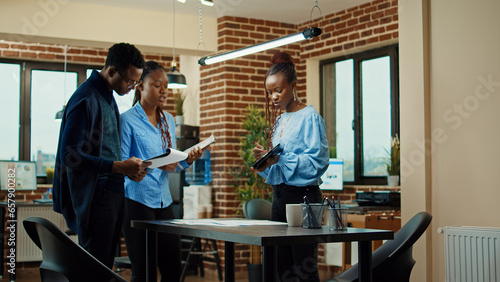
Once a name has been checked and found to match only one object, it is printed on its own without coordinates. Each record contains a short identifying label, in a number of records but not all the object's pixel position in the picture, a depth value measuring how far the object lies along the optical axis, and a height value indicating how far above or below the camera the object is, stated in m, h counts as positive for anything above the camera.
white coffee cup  2.63 -0.19
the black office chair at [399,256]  2.61 -0.39
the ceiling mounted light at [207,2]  5.11 +1.44
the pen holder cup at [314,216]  2.53 -0.19
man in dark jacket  2.59 +0.00
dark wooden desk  2.14 -0.24
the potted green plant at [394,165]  6.23 +0.07
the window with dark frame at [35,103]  8.00 +0.92
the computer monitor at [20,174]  7.32 -0.02
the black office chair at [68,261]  2.38 -0.35
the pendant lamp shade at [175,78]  6.38 +1.00
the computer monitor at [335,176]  6.66 -0.05
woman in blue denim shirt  3.08 -0.01
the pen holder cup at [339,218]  2.42 -0.19
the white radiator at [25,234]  7.49 -0.74
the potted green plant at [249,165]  6.66 +0.07
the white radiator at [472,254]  3.42 -0.48
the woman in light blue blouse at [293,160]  3.01 +0.06
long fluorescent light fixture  4.42 +1.05
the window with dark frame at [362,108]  6.71 +0.74
